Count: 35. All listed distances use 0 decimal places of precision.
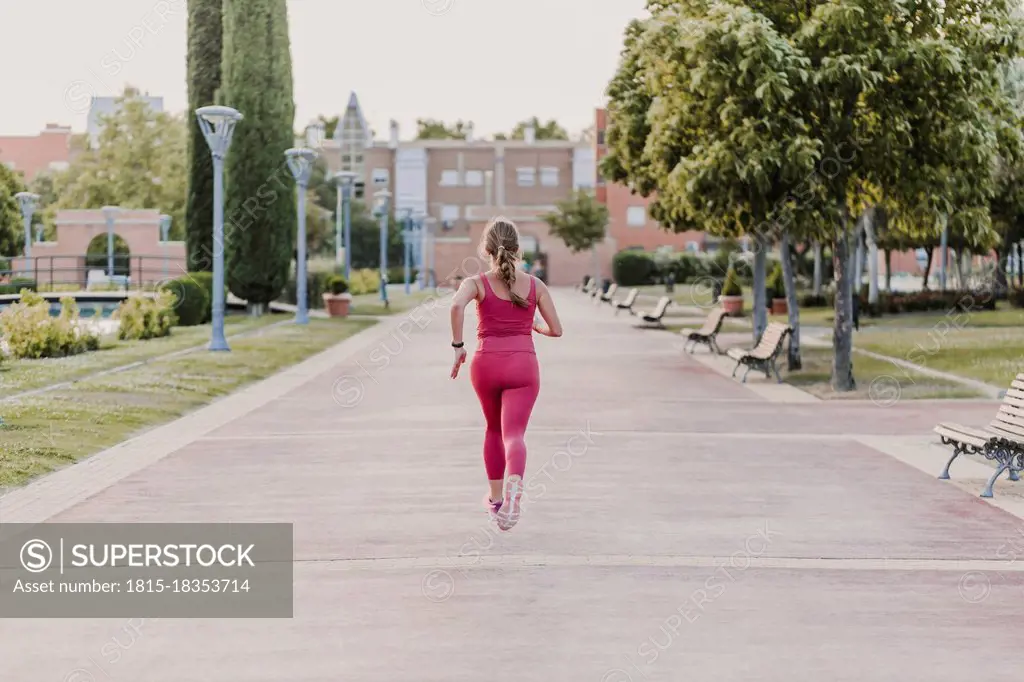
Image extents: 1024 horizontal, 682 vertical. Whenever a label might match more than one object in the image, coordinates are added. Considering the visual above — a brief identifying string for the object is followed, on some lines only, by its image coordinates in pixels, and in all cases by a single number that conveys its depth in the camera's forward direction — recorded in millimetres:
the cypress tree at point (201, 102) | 44500
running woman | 8836
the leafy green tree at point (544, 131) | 144375
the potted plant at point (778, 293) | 46938
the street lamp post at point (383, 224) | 58094
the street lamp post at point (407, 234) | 71812
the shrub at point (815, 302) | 51375
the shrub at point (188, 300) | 36594
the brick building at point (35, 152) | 129000
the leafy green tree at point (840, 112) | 19141
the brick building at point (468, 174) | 119250
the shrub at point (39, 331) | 24828
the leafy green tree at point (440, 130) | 142750
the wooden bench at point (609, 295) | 56538
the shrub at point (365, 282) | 71625
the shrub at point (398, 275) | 97619
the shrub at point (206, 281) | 39625
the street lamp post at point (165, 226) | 67200
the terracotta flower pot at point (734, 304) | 47100
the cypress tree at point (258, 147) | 42844
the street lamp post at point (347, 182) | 48106
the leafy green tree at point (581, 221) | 93812
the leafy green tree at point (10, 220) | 77562
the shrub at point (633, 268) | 97625
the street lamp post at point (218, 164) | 27125
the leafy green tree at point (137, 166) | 77062
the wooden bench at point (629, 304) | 49812
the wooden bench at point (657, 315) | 38972
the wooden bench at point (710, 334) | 29188
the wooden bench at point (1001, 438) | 10938
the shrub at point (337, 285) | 47000
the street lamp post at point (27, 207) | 56500
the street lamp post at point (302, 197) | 38594
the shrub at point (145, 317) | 30719
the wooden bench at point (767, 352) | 22094
